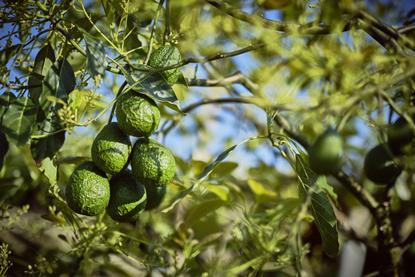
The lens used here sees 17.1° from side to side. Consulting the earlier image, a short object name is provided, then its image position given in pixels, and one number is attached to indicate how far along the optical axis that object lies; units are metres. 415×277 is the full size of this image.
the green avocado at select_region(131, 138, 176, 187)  2.19
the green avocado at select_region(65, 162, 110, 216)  2.20
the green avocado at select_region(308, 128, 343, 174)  1.91
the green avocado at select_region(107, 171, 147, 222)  2.23
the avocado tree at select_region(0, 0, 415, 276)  2.00
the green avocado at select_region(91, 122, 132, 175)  2.20
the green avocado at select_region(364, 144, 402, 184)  2.30
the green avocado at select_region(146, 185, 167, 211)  2.31
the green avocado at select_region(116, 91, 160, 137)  2.17
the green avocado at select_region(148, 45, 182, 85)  2.18
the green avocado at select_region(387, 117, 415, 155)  2.03
